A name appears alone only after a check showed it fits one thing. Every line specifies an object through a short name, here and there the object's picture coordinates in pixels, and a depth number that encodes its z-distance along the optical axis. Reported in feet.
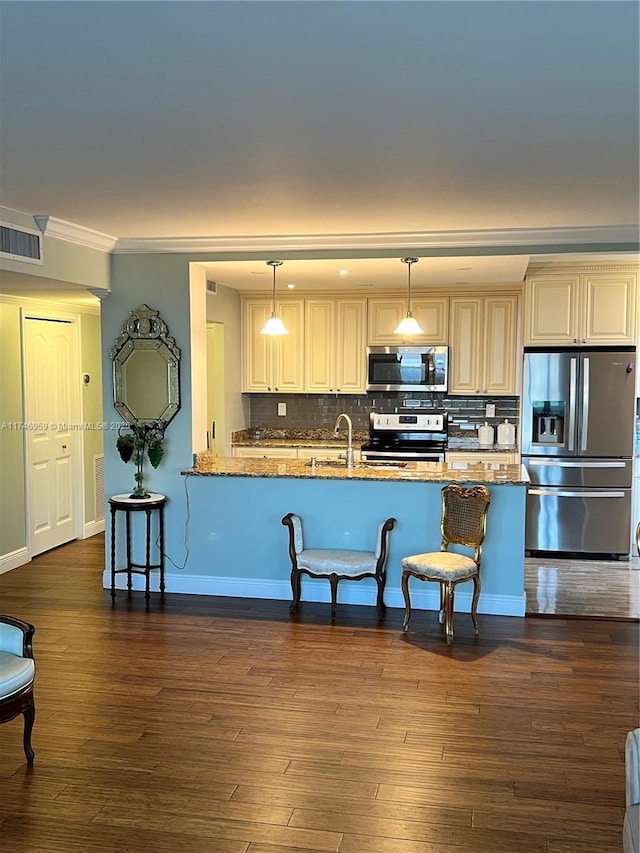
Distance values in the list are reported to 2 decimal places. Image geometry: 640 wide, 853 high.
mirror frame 17.60
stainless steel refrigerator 20.80
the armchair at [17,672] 9.60
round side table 17.03
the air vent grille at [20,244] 13.87
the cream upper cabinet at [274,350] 23.91
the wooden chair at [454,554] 14.46
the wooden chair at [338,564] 15.81
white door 20.98
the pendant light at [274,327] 16.30
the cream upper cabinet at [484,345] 22.47
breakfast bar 16.29
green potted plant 17.20
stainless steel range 23.02
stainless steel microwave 22.95
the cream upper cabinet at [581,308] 20.77
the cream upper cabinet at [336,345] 23.49
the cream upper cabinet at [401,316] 22.82
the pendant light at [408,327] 15.97
